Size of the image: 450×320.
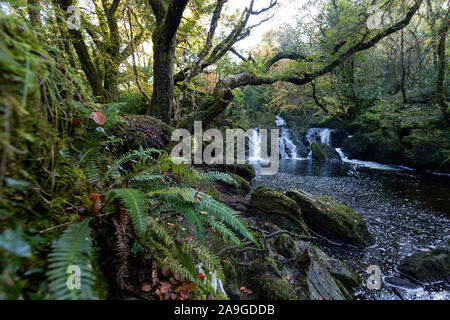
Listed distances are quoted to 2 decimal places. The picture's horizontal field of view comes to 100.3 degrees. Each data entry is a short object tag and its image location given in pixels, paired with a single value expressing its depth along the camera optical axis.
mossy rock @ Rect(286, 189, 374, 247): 3.72
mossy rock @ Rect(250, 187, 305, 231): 3.92
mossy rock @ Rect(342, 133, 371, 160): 12.24
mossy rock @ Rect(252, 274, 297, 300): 1.98
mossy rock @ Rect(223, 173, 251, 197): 5.33
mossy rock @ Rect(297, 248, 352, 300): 2.21
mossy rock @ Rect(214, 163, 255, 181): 6.72
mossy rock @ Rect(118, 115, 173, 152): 2.68
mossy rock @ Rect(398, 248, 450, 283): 2.91
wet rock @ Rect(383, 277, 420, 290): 2.76
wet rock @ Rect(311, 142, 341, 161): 12.60
